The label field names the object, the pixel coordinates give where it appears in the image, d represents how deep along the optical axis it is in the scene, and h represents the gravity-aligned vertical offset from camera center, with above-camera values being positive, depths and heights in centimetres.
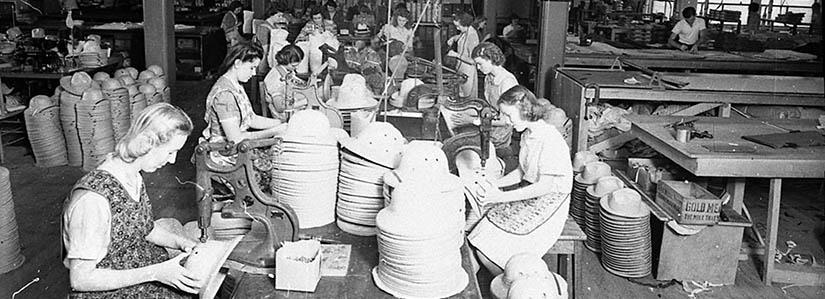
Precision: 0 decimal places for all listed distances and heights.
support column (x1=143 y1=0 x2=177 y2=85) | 848 -37
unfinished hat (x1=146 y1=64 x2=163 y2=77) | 790 -73
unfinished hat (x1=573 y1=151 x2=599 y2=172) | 535 -104
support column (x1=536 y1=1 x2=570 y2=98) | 741 -28
